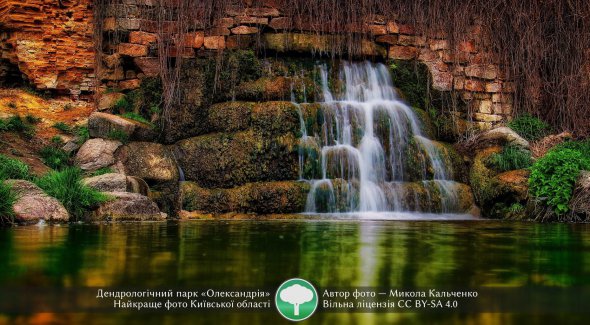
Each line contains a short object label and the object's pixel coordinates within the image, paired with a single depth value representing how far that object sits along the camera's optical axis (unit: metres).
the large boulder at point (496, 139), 11.13
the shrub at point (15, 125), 10.49
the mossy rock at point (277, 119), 10.55
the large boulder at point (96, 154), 9.91
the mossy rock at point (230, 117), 10.81
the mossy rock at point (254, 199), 9.74
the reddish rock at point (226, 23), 12.05
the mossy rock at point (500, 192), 9.95
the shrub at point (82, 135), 10.57
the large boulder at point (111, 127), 10.44
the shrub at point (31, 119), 11.09
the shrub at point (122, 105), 11.58
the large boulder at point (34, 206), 7.14
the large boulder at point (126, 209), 7.96
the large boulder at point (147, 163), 10.05
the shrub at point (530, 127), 12.30
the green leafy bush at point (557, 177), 9.02
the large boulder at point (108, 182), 8.72
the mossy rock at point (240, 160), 10.40
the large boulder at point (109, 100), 11.65
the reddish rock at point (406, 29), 12.95
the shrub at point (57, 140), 10.62
